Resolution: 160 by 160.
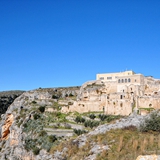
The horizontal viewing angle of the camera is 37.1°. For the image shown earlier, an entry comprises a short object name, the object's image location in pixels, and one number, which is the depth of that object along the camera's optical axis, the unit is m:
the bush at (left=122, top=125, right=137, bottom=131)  20.91
